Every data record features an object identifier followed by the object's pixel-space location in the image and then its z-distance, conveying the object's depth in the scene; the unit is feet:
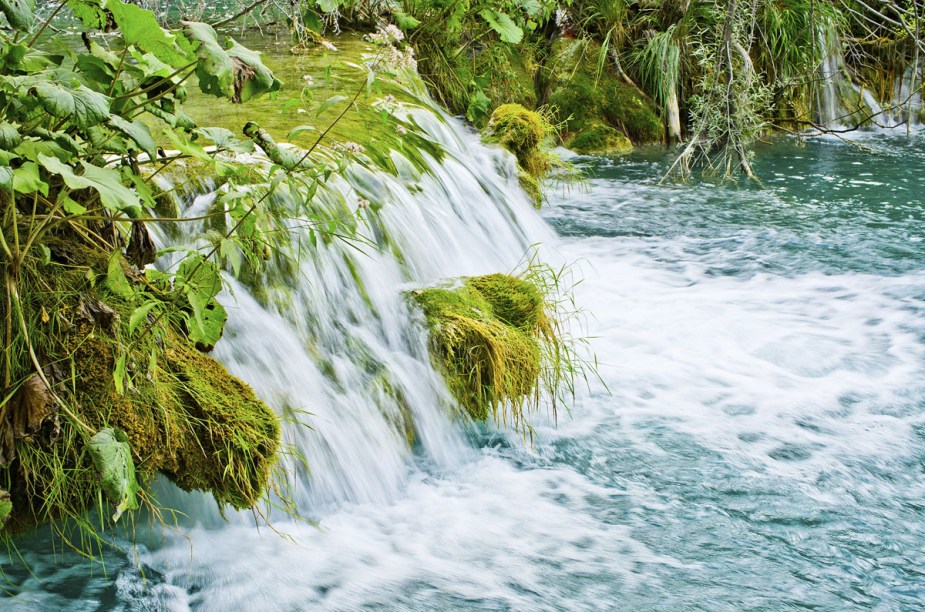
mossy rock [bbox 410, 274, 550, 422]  12.05
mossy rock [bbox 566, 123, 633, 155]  29.53
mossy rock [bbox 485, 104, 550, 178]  23.29
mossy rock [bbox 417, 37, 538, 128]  26.30
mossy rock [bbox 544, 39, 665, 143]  30.04
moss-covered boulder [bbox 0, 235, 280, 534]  8.35
